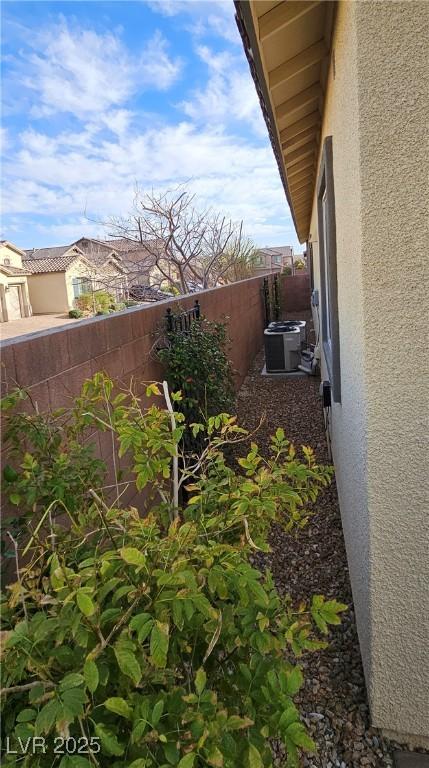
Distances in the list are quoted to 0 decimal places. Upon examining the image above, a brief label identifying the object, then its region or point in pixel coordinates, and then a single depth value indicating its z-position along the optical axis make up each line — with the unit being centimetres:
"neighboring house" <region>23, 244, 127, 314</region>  3419
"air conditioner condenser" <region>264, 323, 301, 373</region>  963
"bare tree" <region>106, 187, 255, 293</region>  1673
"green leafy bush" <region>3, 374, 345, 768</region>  105
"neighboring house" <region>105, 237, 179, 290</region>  1700
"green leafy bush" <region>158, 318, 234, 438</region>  441
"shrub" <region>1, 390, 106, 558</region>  174
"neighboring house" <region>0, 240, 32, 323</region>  3184
